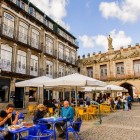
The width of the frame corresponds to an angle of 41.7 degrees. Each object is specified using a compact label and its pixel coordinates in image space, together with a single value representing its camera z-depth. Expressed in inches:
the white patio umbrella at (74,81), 337.4
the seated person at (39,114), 249.0
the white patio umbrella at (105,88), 675.0
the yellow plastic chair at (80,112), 394.1
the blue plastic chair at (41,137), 159.5
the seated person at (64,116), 256.5
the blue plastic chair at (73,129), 228.8
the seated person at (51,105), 447.3
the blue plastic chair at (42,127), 218.3
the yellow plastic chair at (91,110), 428.3
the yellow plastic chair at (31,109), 511.7
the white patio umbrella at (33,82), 443.2
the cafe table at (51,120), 237.2
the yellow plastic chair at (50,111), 414.9
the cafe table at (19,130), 177.5
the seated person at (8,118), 187.7
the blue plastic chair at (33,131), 190.6
